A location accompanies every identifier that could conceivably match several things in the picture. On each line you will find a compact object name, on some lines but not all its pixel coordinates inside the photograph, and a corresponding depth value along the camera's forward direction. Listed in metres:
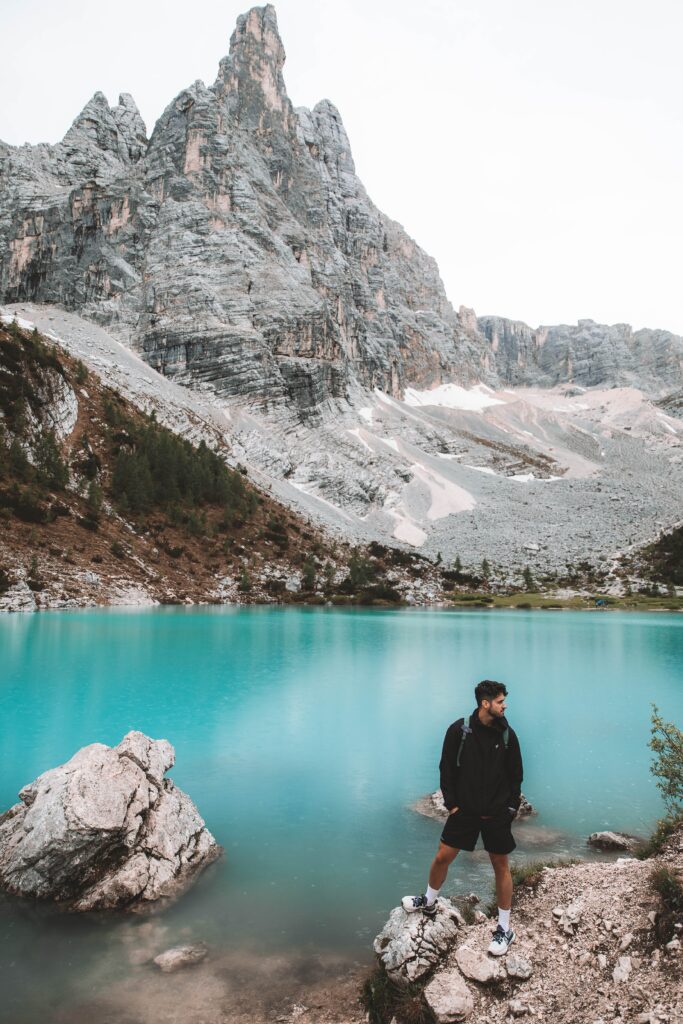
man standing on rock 7.19
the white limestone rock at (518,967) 6.45
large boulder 9.21
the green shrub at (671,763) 9.70
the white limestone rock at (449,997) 6.09
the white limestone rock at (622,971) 6.04
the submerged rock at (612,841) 10.96
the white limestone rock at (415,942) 6.82
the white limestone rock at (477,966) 6.49
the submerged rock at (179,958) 7.71
